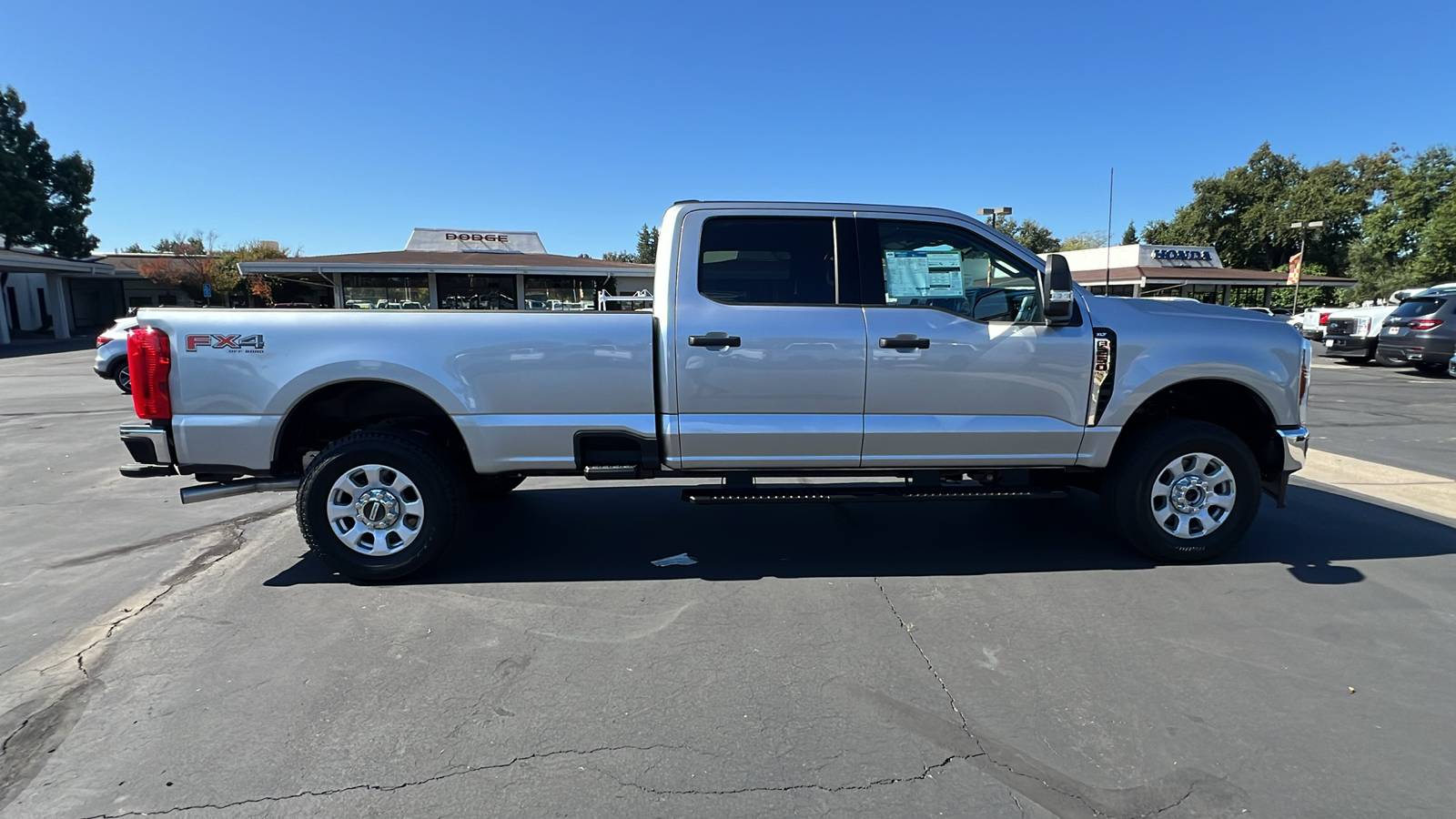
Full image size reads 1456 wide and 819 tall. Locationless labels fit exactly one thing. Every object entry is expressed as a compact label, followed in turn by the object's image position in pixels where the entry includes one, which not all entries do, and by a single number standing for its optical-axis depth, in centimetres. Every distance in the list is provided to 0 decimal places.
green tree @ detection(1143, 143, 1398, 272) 5294
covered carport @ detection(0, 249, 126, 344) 3297
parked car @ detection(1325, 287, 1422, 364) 1814
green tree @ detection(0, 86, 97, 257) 3972
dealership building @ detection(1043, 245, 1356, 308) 3866
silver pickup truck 414
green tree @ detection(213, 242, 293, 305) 3847
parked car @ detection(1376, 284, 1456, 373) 1519
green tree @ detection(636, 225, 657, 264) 8125
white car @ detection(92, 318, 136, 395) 1392
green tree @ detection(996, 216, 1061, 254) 7162
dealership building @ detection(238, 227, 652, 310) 2567
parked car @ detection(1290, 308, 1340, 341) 2872
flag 2827
